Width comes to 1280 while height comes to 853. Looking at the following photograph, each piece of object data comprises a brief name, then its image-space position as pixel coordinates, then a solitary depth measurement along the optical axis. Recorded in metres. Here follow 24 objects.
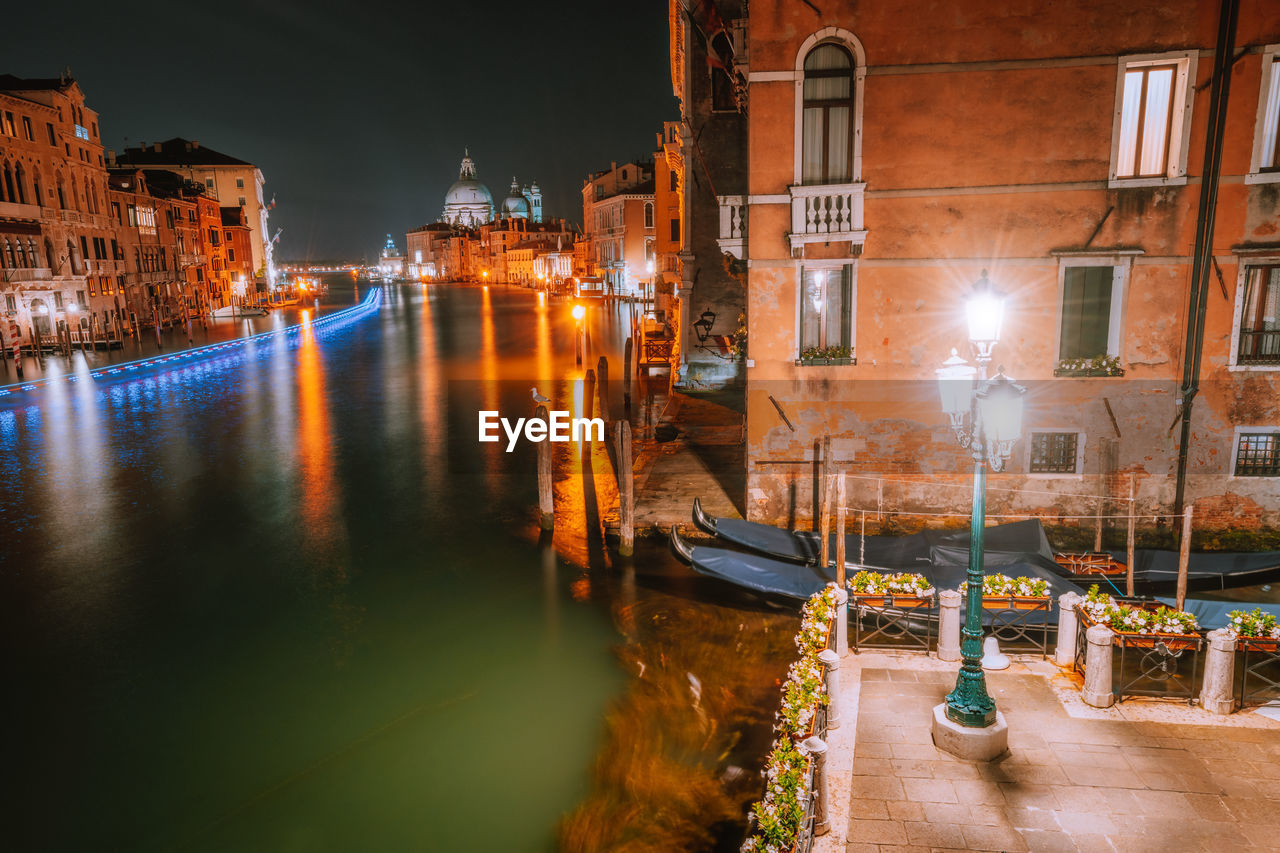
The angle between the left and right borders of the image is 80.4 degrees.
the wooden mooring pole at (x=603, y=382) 22.36
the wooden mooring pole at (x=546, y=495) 15.44
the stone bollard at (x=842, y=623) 8.53
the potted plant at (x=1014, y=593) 8.99
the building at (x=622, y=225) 71.88
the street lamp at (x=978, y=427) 5.93
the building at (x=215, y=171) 77.25
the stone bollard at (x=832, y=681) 7.03
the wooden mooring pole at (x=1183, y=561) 8.99
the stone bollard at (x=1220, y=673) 7.22
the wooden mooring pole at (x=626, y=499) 13.73
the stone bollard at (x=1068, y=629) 8.20
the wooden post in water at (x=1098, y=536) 11.72
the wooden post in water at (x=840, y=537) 10.06
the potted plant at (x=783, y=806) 5.39
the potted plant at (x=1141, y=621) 7.76
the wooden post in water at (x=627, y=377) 25.61
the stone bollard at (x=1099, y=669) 7.26
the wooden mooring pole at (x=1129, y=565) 10.09
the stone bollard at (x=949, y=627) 8.38
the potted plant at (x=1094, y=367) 11.80
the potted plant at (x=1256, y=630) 7.43
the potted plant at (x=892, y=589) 9.24
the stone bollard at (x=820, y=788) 5.66
